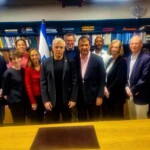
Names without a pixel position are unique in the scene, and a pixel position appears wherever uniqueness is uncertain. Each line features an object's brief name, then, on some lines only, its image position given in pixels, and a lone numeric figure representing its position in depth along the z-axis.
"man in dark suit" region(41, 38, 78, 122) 2.61
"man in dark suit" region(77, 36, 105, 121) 2.74
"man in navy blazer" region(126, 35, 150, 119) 2.79
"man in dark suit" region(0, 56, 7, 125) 3.12
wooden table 1.39
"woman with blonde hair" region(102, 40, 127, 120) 2.95
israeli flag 4.09
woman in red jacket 2.80
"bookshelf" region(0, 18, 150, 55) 4.84
